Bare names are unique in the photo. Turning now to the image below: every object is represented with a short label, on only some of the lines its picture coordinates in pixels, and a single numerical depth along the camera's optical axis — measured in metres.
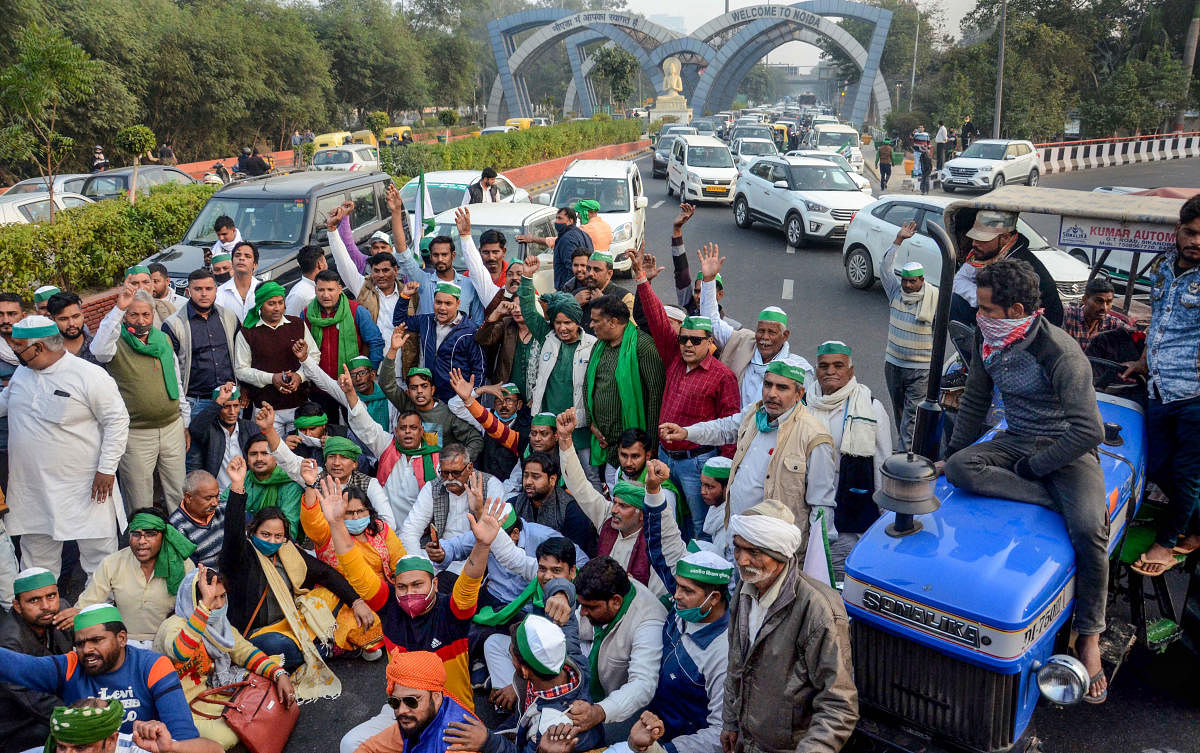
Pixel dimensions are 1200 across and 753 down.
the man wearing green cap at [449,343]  7.14
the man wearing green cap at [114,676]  4.22
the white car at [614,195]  14.87
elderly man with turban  3.40
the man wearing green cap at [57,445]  5.89
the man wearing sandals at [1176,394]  4.59
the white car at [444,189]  14.16
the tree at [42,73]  13.19
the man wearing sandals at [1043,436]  3.91
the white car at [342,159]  27.84
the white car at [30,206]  14.75
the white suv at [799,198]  17.33
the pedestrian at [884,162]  29.42
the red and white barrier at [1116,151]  35.34
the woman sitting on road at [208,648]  4.89
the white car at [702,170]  23.75
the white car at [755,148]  30.45
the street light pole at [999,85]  32.58
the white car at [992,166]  27.69
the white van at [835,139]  32.50
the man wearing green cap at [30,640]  4.29
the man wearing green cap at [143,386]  6.59
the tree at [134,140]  14.83
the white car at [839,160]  19.52
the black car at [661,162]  32.56
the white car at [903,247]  11.25
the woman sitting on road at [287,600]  5.36
